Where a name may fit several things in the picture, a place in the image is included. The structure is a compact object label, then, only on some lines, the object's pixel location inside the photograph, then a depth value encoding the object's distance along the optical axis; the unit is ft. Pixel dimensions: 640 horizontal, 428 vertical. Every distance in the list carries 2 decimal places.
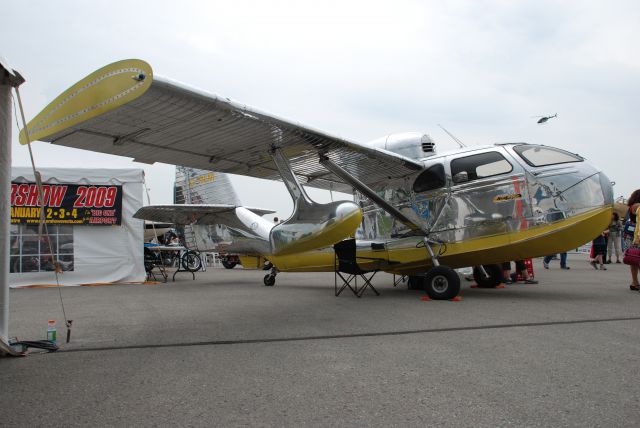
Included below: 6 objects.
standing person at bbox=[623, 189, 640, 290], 26.23
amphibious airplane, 15.07
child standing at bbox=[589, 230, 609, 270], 47.03
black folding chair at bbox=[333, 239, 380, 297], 26.66
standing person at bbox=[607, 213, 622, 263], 54.75
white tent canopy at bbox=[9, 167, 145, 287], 42.22
